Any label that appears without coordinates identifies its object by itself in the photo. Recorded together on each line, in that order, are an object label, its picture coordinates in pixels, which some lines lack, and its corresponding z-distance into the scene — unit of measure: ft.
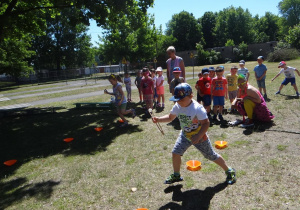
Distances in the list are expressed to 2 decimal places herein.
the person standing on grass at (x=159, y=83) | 31.49
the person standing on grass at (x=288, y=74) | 33.71
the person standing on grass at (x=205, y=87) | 23.60
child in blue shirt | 31.53
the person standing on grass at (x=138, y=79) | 38.85
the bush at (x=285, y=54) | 112.88
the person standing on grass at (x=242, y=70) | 29.86
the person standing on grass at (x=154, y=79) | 35.84
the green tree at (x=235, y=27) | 234.58
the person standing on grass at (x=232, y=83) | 27.32
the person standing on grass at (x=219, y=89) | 23.70
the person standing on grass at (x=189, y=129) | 11.01
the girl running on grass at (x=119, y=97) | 24.17
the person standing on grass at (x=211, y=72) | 25.78
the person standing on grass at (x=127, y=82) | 41.55
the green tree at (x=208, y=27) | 250.57
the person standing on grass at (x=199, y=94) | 24.08
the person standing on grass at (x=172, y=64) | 24.11
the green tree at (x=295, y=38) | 122.83
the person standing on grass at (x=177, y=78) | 22.89
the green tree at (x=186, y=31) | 228.02
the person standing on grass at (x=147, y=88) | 29.60
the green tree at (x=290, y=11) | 248.52
